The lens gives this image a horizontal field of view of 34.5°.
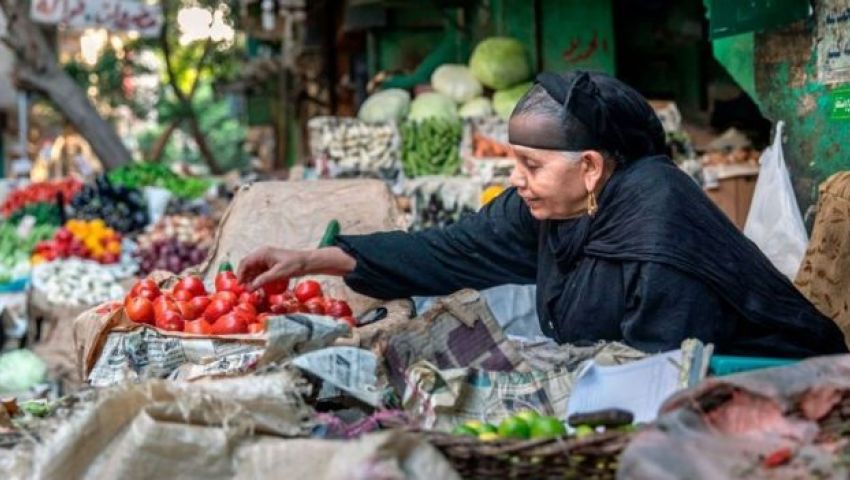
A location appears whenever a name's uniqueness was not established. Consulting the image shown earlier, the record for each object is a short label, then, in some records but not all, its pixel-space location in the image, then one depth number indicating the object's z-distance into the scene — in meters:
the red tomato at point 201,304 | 4.63
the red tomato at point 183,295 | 4.77
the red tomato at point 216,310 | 4.52
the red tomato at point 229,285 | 4.66
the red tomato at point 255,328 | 4.46
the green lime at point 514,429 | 3.03
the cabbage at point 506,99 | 9.81
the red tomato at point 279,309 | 4.73
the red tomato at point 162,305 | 4.59
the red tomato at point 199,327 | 4.45
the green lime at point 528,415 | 3.14
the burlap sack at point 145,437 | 2.94
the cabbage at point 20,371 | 8.20
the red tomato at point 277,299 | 4.79
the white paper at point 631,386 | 3.29
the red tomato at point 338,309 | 4.70
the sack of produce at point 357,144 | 9.40
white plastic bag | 5.79
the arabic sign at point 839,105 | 5.69
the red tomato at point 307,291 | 4.89
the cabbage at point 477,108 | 9.77
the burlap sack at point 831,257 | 4.91
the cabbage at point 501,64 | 10.08
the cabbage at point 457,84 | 10.12
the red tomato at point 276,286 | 4.74
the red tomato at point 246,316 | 4.47
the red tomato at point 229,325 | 4.42
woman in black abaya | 3.77
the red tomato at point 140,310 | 4.56
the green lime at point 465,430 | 3.05
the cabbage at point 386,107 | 9.82
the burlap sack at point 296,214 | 6.03
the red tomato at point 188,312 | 4.64
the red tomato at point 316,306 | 4.70
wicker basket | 2.81
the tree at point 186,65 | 22.70
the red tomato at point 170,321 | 4.52
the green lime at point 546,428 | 3.02
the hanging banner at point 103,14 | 13.12
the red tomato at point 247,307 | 4.55
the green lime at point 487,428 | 3.13
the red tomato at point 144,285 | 4.82
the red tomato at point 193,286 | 4.82
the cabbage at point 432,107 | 9.66
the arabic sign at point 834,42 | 5.68
